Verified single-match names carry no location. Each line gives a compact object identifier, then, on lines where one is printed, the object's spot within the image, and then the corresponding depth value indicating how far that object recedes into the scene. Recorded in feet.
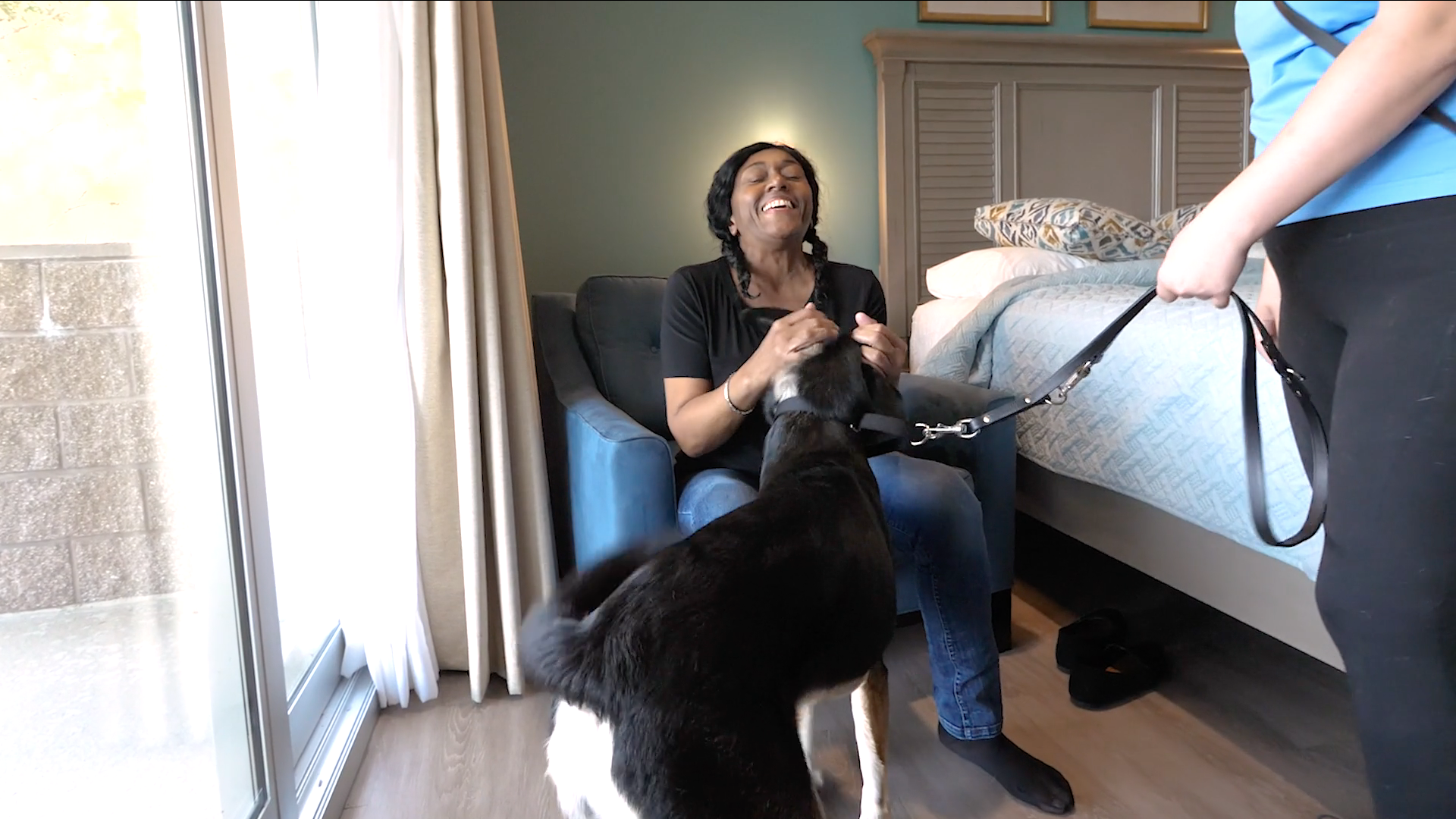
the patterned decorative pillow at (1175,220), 8.79
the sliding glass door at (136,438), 2.41
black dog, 2.56
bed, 4.49
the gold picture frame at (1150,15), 10.85
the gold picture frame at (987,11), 10.32
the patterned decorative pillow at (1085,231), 7.75
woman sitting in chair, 4.42
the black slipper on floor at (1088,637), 5.51
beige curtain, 4.83
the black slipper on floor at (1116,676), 5.08
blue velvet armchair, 4.70
